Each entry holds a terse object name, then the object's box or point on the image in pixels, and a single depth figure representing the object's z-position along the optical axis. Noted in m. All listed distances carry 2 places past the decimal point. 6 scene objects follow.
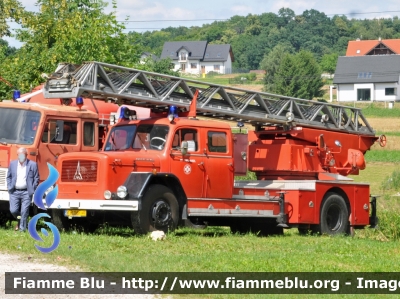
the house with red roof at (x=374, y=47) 143.00
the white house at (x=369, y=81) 119.12
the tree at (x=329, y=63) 154.12
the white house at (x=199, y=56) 172.50
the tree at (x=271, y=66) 114.86
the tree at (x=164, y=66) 98.19
